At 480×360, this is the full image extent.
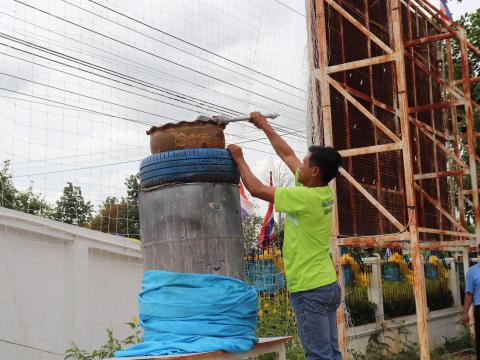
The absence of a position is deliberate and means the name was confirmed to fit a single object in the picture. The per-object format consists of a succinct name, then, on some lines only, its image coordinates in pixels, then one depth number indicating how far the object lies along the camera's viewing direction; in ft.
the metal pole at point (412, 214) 25.93
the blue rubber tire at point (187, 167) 14.06
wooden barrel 13.88
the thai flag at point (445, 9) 37.31
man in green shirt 13.48
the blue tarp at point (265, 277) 27.09
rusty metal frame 26.25
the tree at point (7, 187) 22.16
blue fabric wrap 13.01
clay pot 14.43
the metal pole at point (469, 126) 35.96
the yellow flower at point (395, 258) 39.86
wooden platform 12.29
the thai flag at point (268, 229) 28.85
